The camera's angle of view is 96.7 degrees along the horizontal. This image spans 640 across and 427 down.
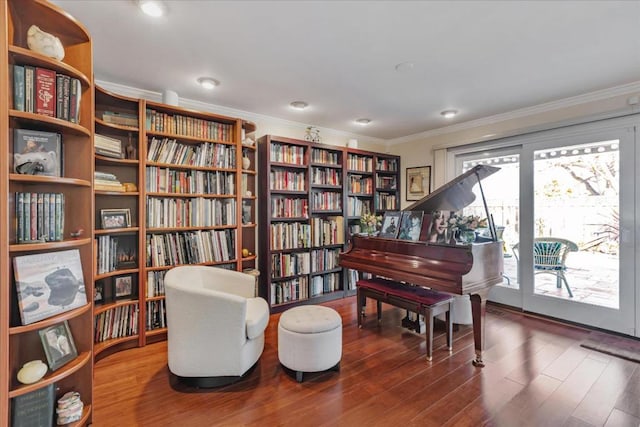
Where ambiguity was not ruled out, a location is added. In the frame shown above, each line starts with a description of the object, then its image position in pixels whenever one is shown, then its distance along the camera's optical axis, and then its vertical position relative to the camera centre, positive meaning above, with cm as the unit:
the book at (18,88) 134 +60
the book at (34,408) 131 -92
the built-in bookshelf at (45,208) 127 +3
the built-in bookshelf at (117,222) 247 -7
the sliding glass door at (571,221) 289 -10
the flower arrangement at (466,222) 250 -8
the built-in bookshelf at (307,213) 362 +0
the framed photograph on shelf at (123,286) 263 -68
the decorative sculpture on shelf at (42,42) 138 +85
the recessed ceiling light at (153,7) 165 +123
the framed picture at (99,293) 254 -71
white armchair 196 -86
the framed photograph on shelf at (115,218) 254 -4
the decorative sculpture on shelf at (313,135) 418 +117
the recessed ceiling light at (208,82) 270 +127
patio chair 333 -51
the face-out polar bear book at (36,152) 136 +31
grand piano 228 -43
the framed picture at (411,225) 282 -13
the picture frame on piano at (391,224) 304 -12
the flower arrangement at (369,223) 352 -12
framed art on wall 456 +51
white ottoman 211 -98
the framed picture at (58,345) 142 -68
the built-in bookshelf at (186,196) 275 +18
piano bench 242 -80
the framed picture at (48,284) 132 -35
